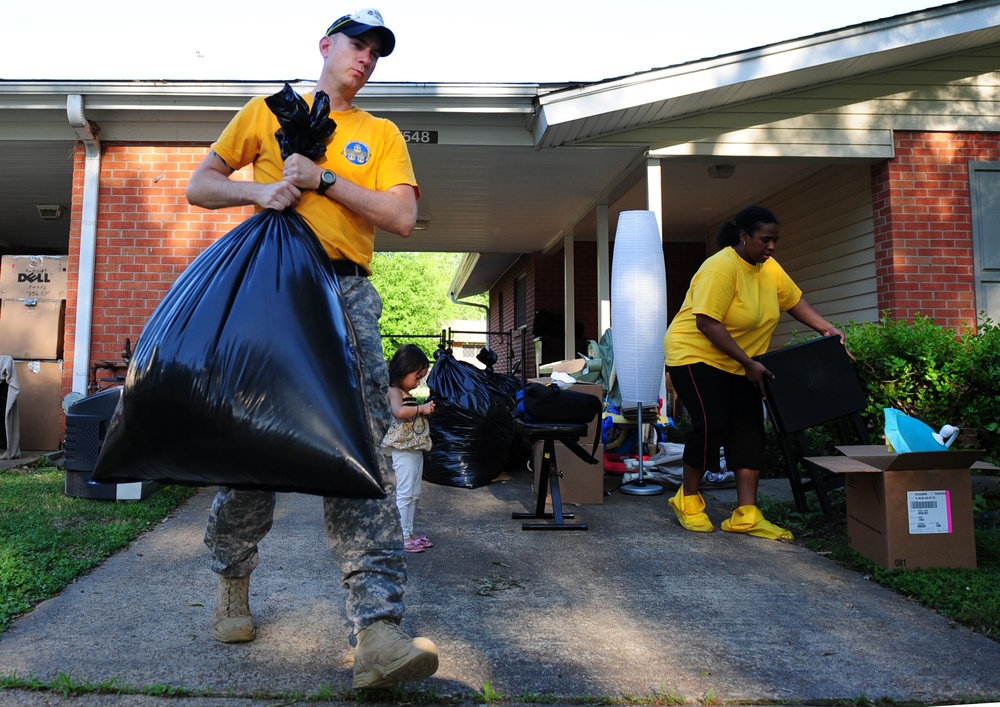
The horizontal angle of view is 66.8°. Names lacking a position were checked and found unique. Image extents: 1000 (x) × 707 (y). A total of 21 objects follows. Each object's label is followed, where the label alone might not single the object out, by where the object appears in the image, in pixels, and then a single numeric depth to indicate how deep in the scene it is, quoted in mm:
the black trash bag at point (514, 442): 5805
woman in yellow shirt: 3730
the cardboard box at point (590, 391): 5008
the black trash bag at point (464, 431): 5258
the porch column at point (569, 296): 9930
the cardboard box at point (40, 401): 6270
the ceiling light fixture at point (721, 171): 6996
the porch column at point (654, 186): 6340
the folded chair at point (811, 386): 3797
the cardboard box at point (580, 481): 4684
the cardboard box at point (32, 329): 6238
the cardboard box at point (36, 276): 6277
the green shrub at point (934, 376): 3928
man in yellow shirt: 1836
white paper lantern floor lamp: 5391
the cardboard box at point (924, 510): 3045
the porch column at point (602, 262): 8195
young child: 3502
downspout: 5996
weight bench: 3881
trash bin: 4301
